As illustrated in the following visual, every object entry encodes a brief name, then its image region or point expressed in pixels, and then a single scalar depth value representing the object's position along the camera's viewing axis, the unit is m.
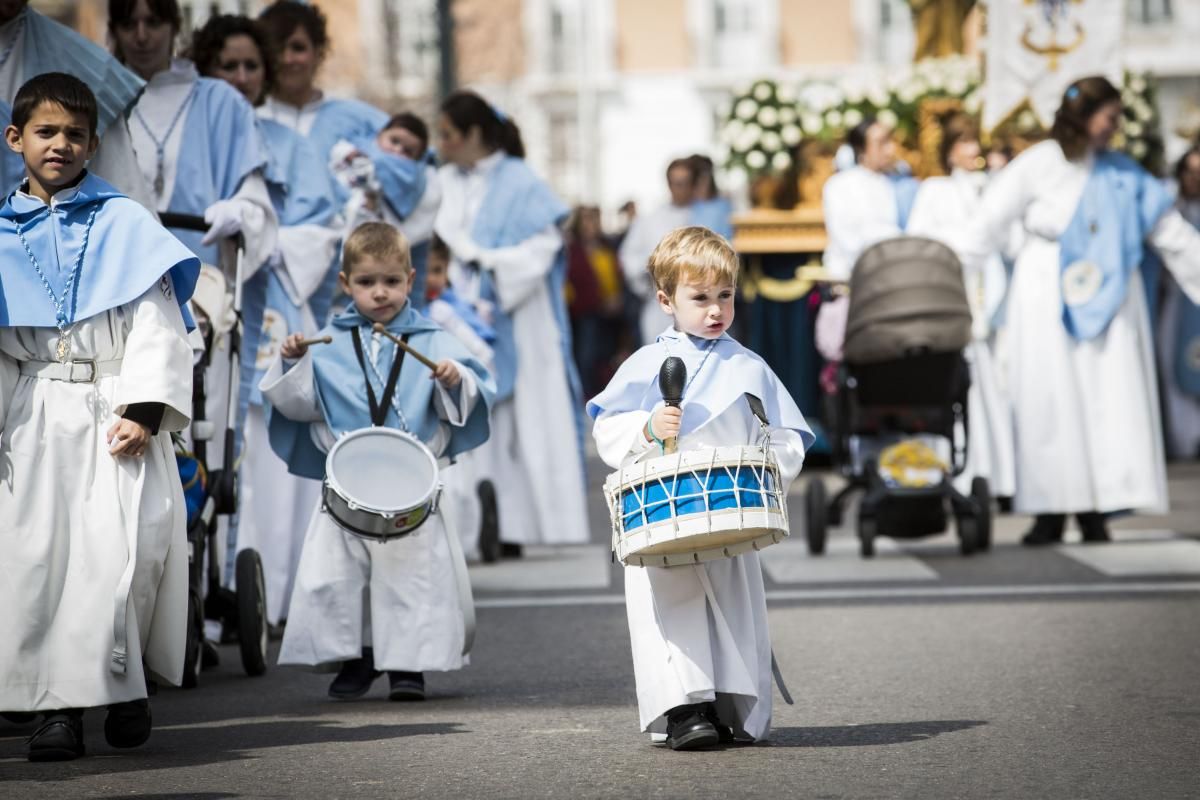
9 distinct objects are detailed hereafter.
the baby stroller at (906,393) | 16.87
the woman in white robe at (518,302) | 18.17
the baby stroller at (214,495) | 11.26
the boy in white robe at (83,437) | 9.01
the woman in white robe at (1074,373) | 17.58
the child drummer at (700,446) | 9.05
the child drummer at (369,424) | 10.66
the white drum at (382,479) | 10.40
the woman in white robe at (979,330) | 20.10
